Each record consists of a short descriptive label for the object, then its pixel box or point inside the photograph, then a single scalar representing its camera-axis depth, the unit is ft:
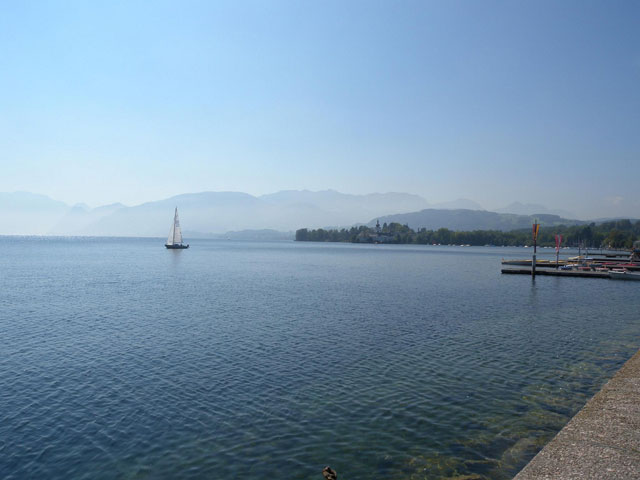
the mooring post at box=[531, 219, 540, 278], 260.87
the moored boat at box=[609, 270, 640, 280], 255.09
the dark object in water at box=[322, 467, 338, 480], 37.22
